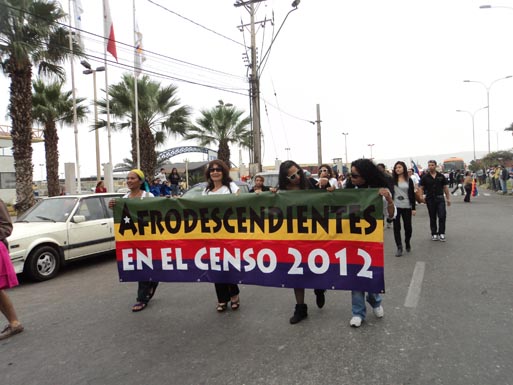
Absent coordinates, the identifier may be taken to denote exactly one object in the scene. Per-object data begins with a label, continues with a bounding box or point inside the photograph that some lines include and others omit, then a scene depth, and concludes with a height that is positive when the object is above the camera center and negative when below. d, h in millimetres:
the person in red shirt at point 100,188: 14784 +305
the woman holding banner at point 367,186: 3842 -8
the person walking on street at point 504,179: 22703 +47
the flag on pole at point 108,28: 15975 +6961
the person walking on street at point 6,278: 3975 -799
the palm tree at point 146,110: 19922 +4393
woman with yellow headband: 4720 -29
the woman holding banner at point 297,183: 4070 +55
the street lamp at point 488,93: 32144 +8121
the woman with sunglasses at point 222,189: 4469 +24
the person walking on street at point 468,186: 17875 -217
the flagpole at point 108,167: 18203 +1323
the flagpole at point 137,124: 18547 +3391
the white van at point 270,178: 13297 +380
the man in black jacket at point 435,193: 8125 -221
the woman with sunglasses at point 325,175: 5994 +236
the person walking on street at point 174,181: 19031 +587
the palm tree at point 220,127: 26000 +4309
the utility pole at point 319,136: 34000 +4451
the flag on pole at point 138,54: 16633 +6032
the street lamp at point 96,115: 20000 +4282
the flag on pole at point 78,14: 16223 +7651
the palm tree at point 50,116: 19720 +4193
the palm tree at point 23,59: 12828 +4771
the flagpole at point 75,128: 17025 +3091
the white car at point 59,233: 6445 -637
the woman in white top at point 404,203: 7191 -357
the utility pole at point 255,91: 17938 +4581
